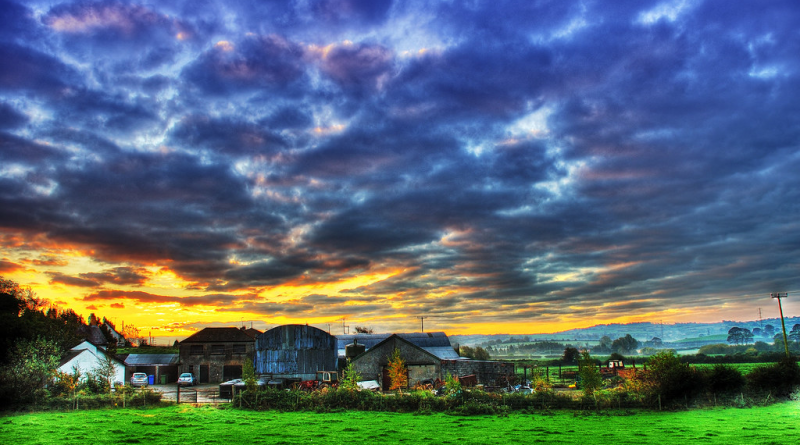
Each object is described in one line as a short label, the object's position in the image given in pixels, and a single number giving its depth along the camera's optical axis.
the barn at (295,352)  69.06
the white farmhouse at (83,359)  64.62
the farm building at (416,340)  89.75
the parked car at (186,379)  74.62
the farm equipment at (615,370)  72.19
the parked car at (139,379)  71.97
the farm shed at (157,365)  85.94
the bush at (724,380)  47.75
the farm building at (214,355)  80.12
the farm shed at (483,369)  64.77
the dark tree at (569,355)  135.34
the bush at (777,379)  52.25
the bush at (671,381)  45.16
